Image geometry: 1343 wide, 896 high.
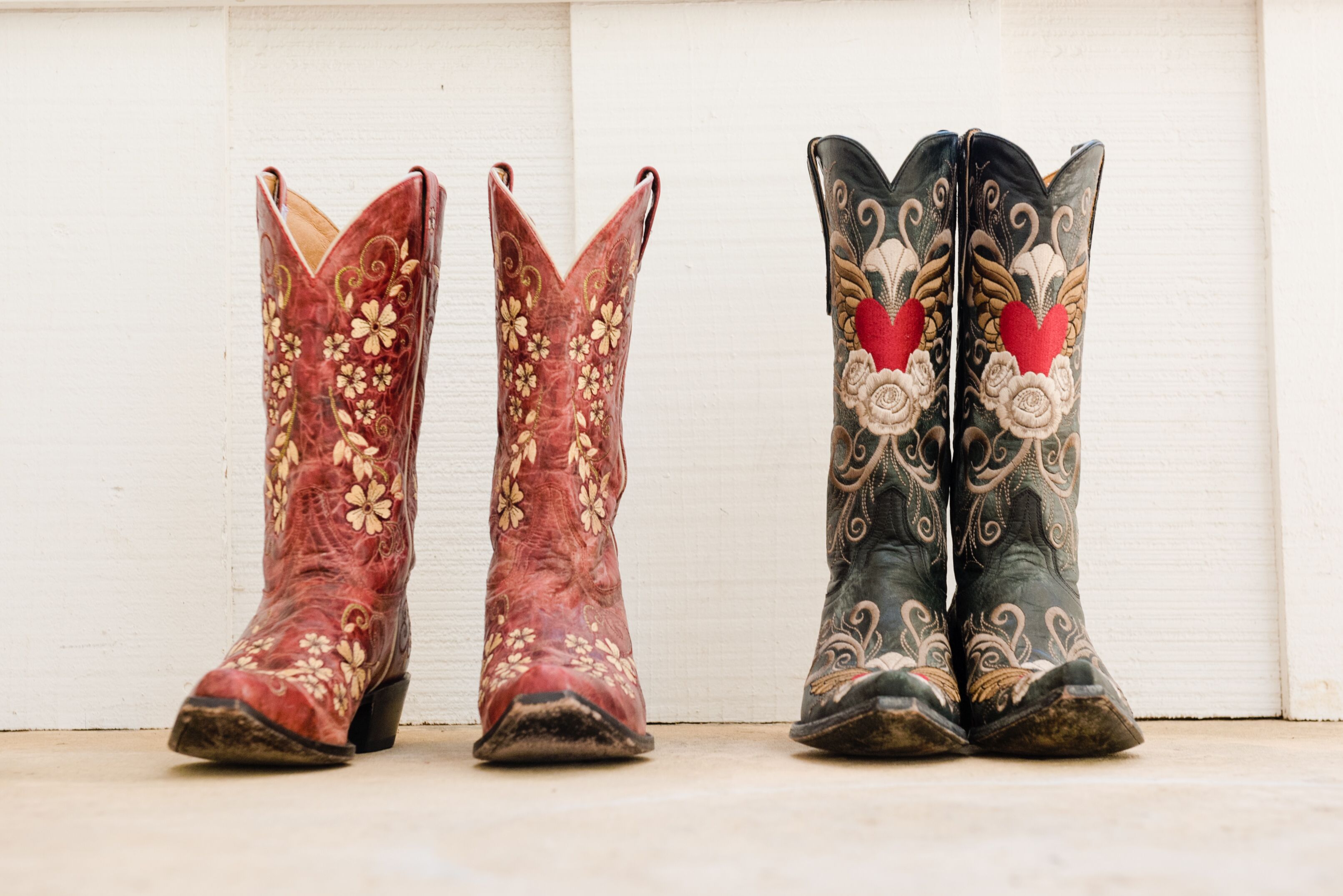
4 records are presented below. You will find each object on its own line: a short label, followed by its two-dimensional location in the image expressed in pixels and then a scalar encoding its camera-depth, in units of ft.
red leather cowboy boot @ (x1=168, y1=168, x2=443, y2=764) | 3.49
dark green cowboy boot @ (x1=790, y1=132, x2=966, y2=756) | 3.78
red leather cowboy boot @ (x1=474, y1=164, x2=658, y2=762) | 3.45
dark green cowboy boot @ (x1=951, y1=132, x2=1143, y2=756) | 3.69
